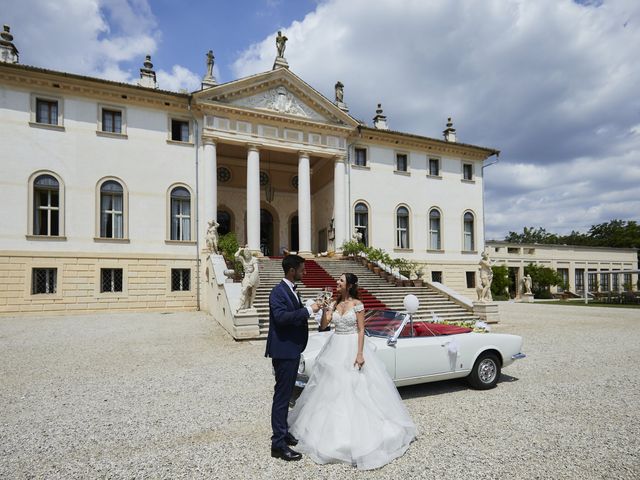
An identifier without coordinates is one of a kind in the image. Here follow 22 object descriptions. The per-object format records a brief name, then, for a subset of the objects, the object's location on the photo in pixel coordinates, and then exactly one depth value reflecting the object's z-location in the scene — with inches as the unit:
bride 147.0
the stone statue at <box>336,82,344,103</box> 938.1
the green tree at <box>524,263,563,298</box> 1380.4
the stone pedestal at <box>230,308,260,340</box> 414.3
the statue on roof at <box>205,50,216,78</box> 781.8
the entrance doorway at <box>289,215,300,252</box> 1000.9
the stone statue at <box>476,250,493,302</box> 589.0
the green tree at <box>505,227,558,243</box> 2827.3
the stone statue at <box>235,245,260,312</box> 420.5
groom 149.0
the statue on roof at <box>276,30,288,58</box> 839.7
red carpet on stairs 577.6
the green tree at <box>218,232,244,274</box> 657.4
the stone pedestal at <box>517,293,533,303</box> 1165.1
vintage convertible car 217.6
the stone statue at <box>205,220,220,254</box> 674.2
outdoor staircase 562.9
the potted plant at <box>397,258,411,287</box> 783.1
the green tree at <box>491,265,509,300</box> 1277.1
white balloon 257.9
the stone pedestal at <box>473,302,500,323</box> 566.9
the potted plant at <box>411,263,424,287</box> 693.3
